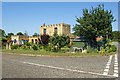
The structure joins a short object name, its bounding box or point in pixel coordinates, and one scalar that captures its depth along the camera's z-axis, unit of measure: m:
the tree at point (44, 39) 18.94
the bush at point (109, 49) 13.06
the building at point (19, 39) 27.81
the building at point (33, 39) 25.53
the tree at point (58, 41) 15.64
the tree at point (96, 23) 14.36
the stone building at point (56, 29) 21.68
